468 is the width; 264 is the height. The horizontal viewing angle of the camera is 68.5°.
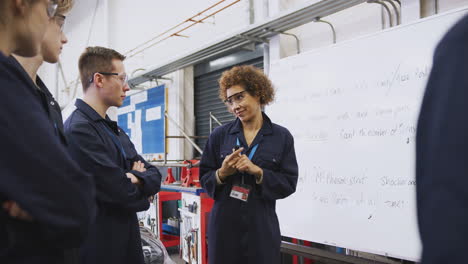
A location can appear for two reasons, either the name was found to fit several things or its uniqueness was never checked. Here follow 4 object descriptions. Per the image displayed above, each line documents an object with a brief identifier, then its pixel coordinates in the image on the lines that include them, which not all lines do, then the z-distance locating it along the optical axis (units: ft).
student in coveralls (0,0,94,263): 2.10
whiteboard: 6.40
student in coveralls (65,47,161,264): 4.63
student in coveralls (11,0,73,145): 3.65
